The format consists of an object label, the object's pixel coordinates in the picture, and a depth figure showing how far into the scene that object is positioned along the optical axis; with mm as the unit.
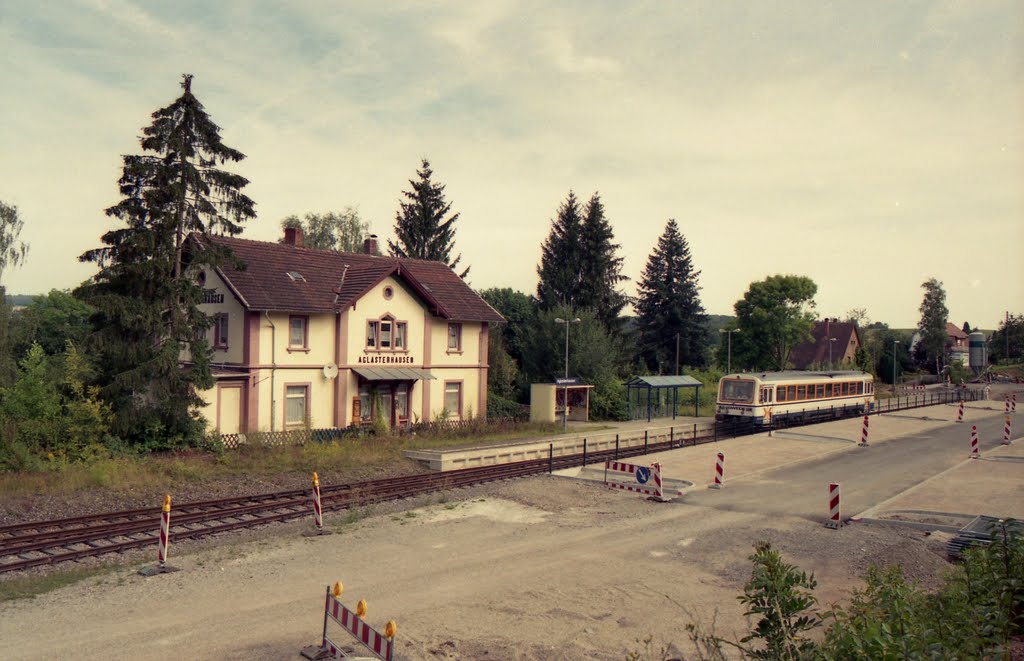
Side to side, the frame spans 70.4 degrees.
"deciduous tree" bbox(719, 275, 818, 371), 62781
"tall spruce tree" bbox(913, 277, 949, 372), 93875
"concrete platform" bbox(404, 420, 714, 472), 26188
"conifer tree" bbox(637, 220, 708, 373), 66188
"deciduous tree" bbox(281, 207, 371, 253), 66438
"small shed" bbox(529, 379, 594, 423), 37188
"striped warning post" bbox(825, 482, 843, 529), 17203
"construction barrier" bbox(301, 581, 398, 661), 8045
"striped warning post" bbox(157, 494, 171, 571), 13704
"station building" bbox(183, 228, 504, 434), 28391
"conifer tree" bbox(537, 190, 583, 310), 58062
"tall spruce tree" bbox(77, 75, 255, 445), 22344
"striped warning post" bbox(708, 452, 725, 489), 22094
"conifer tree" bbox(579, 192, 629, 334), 58219
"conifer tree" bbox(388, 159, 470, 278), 56750
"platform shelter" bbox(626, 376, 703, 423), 39656
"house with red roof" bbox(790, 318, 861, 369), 88188
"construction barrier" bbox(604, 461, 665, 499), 20047
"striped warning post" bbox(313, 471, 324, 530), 16641
